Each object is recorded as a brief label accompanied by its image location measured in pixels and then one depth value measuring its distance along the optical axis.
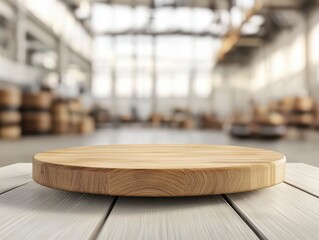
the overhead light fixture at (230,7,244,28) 14.10
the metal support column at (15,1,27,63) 8.45
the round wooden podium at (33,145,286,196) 0.75
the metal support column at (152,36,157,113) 20.52
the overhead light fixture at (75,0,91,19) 14.31
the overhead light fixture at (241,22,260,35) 15.47
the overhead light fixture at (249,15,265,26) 15.04
